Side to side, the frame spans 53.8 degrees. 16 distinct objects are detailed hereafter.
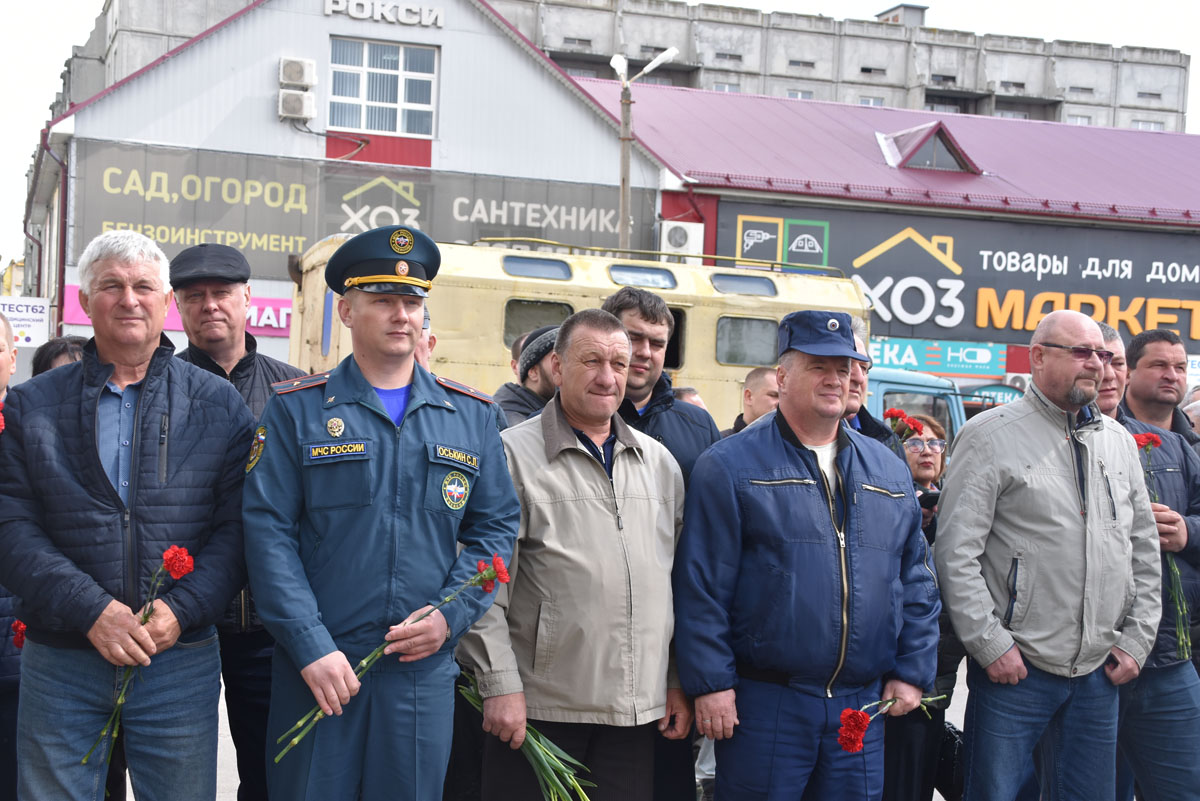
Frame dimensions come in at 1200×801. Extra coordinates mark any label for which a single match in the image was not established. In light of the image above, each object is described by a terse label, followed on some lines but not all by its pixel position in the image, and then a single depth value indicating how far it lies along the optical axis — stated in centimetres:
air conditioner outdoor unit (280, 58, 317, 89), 2048
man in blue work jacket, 379
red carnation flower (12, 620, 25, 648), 353
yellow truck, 1146
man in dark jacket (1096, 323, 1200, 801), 461
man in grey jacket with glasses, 427
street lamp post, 1944
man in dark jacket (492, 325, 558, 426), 505
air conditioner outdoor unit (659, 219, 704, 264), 2284
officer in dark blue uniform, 326
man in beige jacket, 371
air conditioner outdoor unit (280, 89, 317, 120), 2048
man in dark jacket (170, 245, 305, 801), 407
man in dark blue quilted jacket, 323
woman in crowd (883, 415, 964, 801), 459
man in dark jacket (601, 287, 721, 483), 455
